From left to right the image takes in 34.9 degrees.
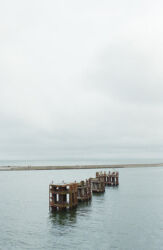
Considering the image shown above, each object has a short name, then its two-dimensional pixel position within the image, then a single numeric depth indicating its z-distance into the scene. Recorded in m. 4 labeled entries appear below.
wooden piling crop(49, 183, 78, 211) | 38.62
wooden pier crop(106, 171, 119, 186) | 73.69
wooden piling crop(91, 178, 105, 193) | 58.69
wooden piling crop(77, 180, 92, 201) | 45.99
